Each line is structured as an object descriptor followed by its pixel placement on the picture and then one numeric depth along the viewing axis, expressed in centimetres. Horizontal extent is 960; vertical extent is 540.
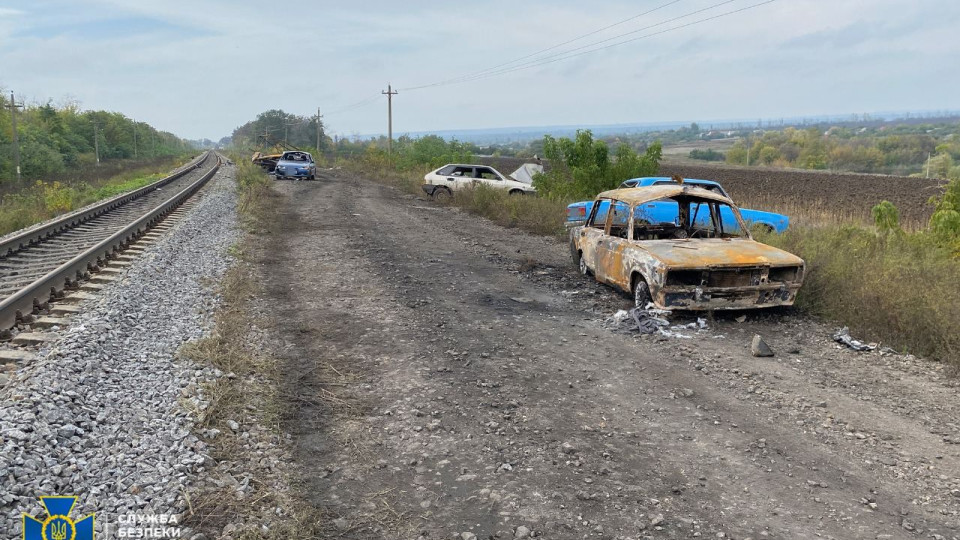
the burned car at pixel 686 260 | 730
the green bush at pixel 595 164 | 1834
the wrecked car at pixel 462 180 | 2241
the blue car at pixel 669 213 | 1268
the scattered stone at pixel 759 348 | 652
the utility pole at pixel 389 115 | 5109
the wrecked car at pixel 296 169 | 3462
